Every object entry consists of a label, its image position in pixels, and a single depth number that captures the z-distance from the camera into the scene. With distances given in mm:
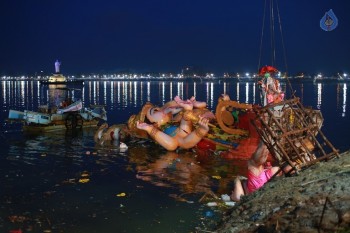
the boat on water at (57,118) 23609
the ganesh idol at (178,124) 16406
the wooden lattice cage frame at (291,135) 6344
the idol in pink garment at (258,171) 8508
